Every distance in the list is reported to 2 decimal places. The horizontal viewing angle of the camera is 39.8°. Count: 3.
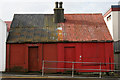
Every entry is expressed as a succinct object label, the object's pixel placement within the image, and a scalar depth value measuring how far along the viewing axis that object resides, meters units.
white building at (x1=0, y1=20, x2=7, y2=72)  13.46
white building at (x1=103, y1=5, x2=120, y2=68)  16.64
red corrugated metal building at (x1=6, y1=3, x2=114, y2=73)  14.11
